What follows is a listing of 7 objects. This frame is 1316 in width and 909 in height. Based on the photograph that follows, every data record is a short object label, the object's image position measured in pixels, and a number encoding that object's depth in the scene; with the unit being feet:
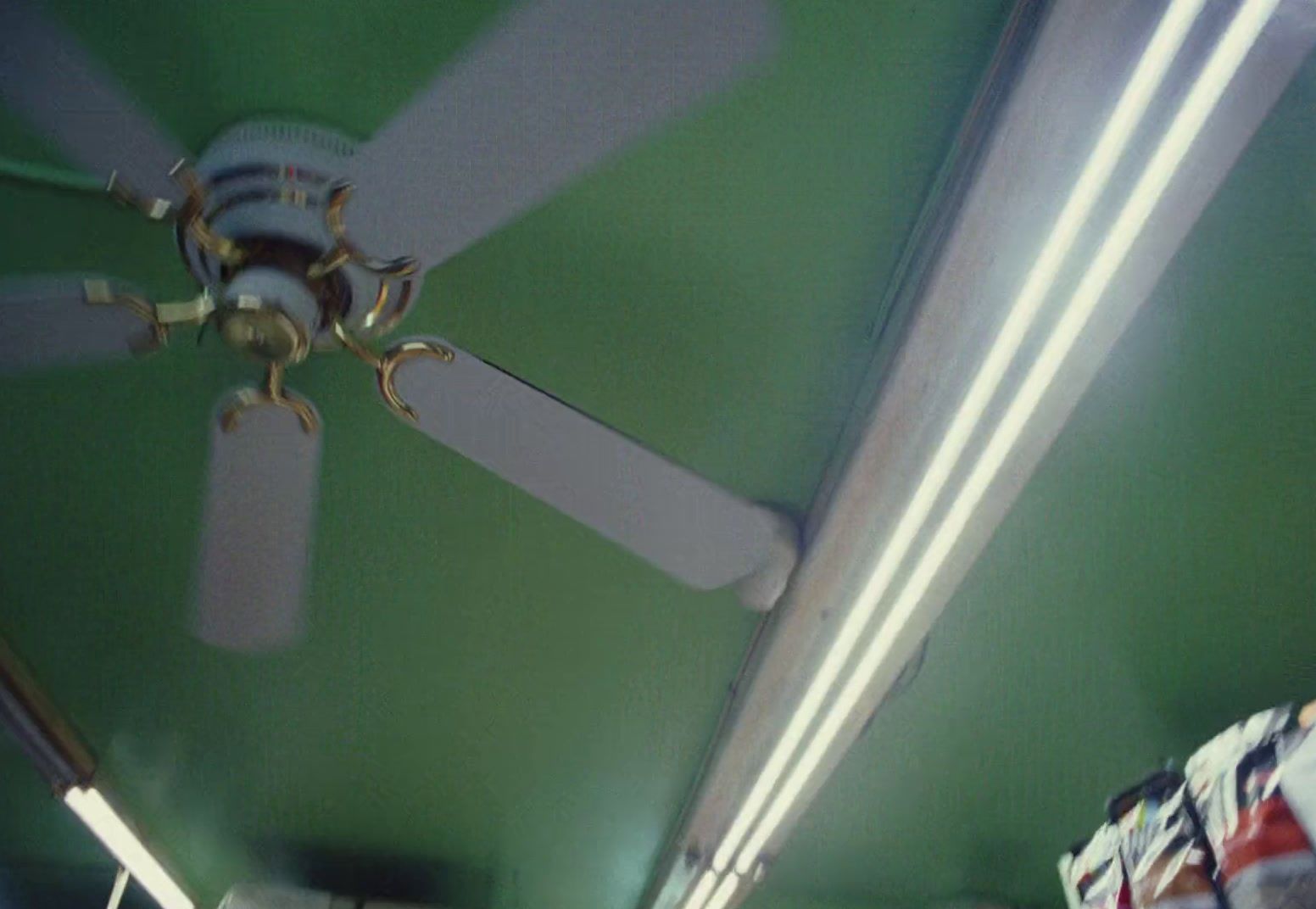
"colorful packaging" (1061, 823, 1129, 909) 4.52
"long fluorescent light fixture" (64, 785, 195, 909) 6.39
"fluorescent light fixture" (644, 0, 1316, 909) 2.46
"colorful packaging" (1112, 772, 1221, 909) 3.93
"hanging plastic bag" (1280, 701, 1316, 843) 3.49
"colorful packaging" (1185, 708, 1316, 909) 3.55
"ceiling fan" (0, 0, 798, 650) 2.64
